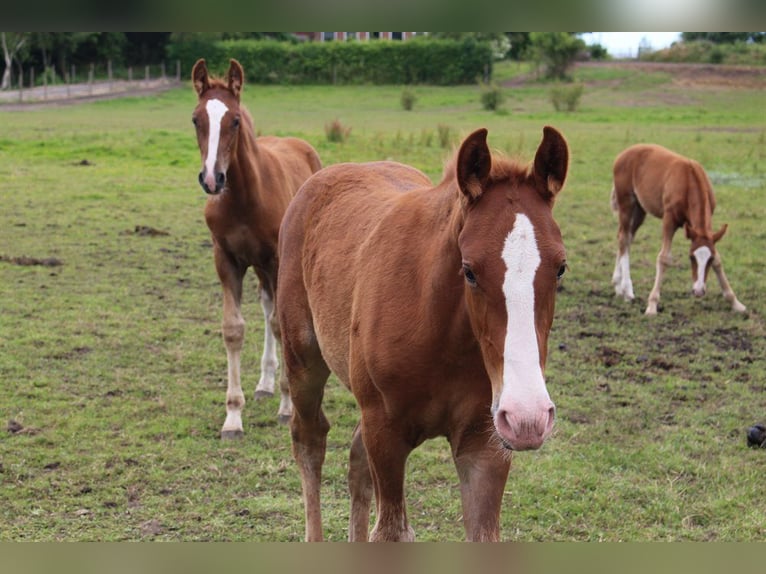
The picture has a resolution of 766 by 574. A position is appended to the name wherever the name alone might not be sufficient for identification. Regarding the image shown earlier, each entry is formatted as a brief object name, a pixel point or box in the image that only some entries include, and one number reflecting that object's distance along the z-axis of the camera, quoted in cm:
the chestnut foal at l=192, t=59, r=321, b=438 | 601
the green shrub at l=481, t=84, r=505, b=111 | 3008
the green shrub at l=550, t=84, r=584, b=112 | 2927
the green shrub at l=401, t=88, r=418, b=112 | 3095
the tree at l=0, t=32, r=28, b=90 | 2967
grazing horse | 915
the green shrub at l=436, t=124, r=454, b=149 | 1964
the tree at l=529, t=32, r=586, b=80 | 3297
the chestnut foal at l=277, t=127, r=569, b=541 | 233
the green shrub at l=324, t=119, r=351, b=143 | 1961
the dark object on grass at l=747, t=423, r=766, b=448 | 555
